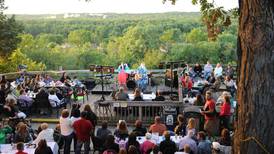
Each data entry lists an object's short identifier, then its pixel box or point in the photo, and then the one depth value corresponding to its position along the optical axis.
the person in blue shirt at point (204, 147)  8.07
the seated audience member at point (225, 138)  8.13
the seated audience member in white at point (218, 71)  17.88
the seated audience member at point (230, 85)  15.17
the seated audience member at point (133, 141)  7.96
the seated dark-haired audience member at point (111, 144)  7.73
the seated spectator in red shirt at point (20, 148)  7.62
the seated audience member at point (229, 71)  18.13
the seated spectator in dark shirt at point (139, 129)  9.03
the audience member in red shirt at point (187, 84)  15.57
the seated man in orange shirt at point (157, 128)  9.13
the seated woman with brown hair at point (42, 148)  7.62
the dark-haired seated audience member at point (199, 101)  11.65
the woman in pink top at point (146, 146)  8.23
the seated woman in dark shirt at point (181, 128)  9.20
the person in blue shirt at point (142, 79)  17.17
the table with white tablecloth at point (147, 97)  13.41
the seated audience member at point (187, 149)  7.57
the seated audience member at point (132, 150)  7.20
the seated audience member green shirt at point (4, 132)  8.72
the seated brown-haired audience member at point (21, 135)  8.76
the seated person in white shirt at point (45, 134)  8.62
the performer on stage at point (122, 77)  17.06
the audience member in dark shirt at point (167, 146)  7.85
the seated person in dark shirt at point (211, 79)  16.96
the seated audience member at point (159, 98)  12.94
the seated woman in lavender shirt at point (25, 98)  13.01
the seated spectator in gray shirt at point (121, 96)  12.98
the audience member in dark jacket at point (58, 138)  9.19
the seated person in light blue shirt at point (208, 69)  18.69
